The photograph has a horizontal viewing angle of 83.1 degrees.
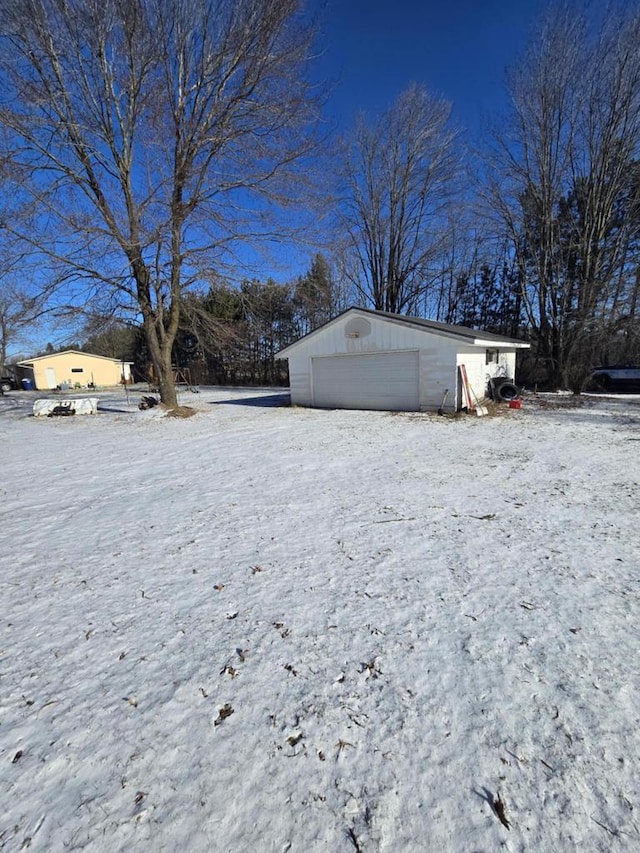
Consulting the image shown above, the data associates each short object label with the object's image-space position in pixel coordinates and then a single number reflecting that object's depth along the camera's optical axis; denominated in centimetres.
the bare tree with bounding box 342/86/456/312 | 1991
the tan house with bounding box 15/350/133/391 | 3297
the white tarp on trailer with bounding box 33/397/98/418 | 1386
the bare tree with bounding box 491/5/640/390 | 1511
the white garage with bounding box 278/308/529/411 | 1075
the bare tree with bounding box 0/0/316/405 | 995
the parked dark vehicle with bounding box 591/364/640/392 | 1543
